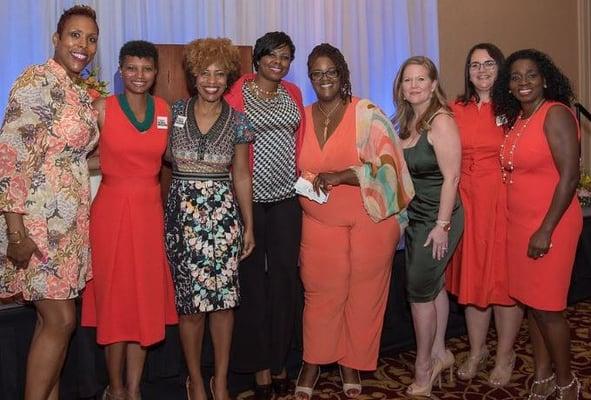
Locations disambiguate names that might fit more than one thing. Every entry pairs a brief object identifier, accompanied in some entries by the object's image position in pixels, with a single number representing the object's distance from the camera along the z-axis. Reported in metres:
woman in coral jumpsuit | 2.94
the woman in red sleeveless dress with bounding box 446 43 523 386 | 3.17
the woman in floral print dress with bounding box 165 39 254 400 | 2.72
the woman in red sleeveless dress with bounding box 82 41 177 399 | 2.60
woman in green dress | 2.97
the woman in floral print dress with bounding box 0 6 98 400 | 2.24
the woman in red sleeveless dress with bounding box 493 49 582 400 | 2.69
